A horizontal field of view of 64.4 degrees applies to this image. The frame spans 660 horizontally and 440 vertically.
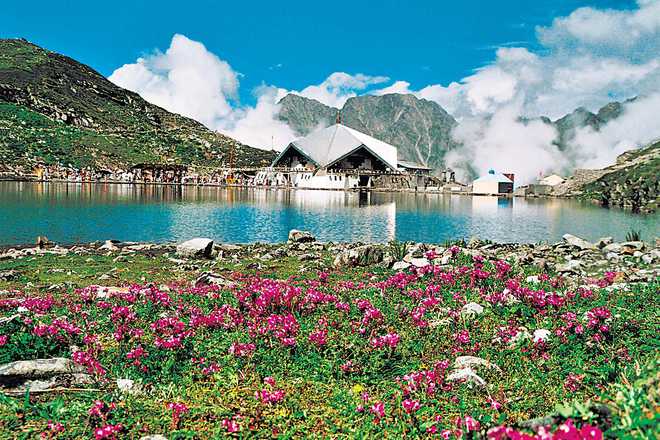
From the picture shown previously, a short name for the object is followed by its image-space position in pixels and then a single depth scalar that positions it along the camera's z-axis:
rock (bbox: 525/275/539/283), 11.53
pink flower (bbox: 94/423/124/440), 4.81
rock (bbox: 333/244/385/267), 15.88
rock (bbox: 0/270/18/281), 14.87
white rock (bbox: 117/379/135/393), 5.97
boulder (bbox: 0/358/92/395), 5.92
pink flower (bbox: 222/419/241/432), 5.10
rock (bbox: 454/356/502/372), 6.88
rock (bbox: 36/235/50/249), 23.69
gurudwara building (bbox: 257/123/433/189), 129.50
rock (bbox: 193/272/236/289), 12.36
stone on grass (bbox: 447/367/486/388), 6.26
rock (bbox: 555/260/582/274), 14.68
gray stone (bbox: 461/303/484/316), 8.95
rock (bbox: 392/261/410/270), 13.86
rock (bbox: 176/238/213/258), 20.22
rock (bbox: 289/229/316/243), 26.62
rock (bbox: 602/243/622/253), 20.33
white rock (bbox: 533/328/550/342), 7.55
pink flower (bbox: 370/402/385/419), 5.37
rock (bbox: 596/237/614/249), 22.33
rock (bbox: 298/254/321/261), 19.30
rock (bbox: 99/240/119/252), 22.33
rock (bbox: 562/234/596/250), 22.22
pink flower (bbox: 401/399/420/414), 5.43
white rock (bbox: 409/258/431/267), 13.50
